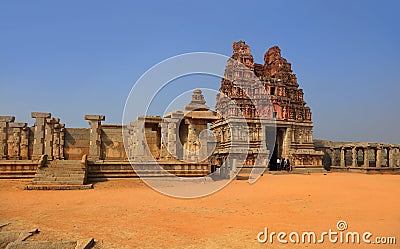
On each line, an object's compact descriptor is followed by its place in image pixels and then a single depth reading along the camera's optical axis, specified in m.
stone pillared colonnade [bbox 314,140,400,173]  29.24
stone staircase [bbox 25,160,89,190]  11.58
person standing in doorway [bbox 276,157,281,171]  30.31
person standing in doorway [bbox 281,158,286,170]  30.56
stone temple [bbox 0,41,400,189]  14.34
